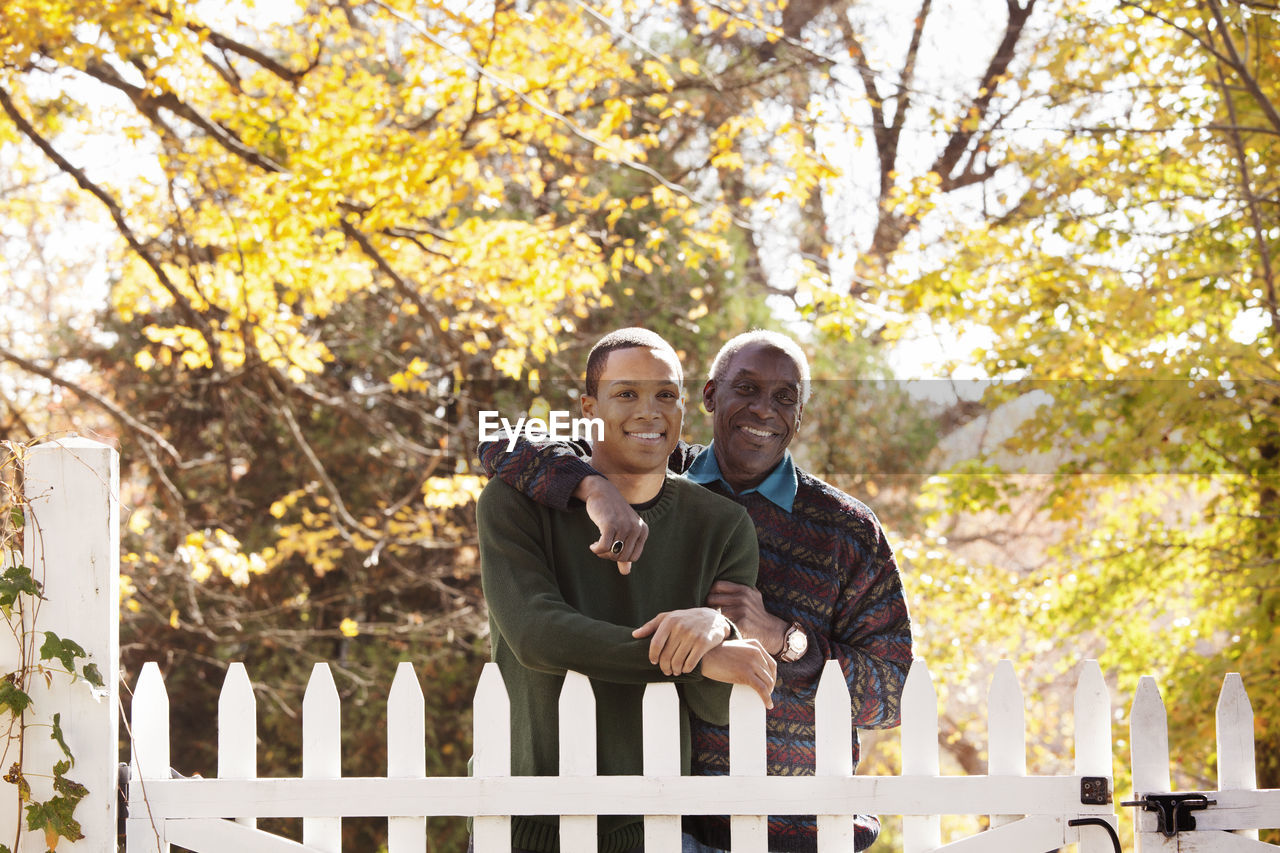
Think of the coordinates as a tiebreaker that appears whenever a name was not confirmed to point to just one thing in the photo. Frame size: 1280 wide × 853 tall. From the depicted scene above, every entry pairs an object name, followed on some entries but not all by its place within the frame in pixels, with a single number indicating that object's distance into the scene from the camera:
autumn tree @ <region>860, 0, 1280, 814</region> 8.25
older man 4.79
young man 4.65
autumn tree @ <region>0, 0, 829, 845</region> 9.50
